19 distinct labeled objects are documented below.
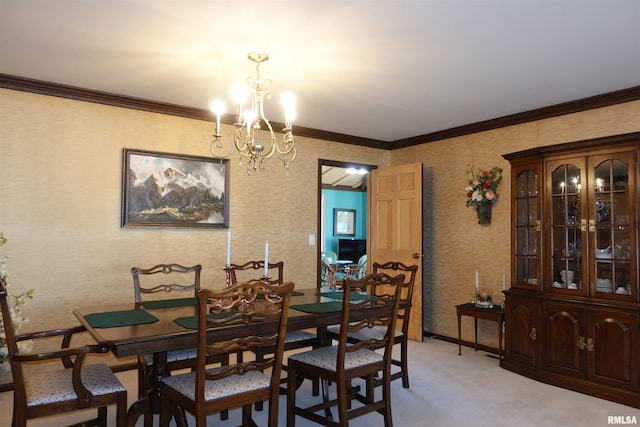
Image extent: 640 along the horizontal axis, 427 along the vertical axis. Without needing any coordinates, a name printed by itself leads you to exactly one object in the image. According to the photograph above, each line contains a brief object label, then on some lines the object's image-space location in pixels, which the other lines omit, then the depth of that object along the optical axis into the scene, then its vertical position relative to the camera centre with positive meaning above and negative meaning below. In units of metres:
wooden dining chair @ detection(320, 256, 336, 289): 3.98 -0.74
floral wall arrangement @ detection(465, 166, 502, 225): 4.67 +0.42
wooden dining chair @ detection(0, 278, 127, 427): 1.99 -0.80
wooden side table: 4.22 -0.85
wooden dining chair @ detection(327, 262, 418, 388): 3.49 -0.85
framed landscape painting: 4.04 +0.36
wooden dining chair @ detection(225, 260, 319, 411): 2.97 -0.86
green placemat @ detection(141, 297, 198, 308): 2.93 -0.53
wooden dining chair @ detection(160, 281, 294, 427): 2.07 -0.74
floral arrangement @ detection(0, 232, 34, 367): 3.33 -0.67
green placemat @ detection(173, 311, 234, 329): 2.31 -0.52
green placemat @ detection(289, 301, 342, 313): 2.80 -0.53
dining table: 2.08 -0.53
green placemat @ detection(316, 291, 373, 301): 3.40 -0.54
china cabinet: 3.34 -0.32
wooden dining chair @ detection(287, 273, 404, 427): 2.53 -0.82
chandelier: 2.80 +0.81
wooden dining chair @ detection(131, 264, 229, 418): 2.79 -0.68
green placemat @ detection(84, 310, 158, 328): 2.34 -0.53
